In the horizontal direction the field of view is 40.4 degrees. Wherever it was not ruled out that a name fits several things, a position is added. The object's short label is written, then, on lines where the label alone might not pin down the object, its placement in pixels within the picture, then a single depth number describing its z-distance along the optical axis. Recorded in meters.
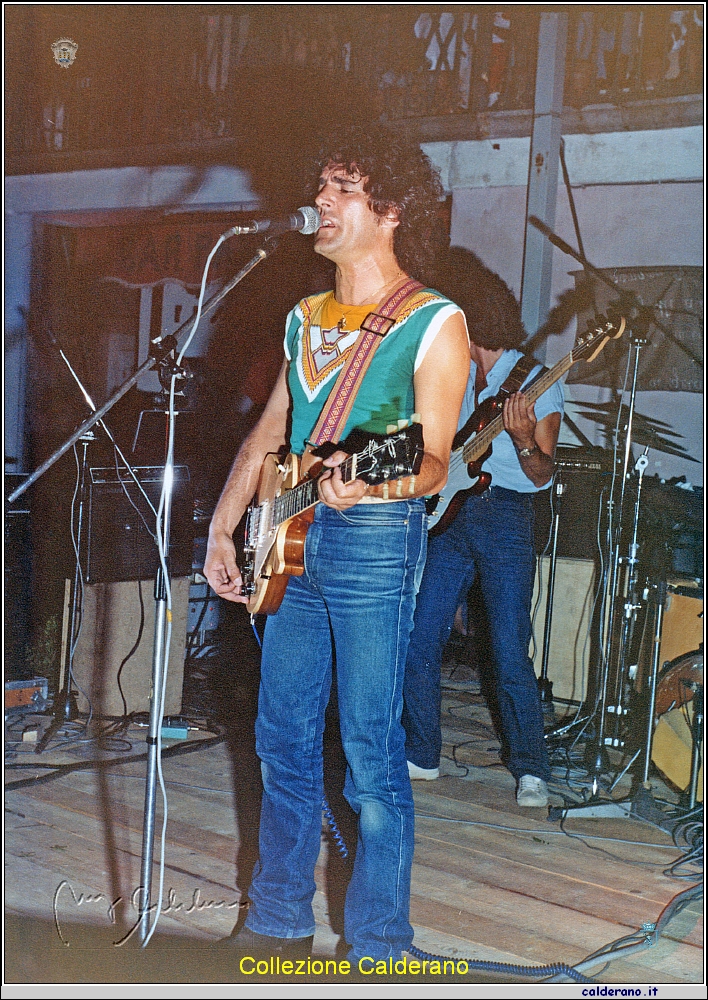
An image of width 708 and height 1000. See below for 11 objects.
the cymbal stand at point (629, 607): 3.22
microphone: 1.91
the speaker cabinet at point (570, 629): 4.17
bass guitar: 3.18
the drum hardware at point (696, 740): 3.03
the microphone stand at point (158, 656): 1.90
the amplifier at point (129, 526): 3.62
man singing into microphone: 1.86
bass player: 3.20
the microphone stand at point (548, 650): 3.94
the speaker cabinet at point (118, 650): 3.68
